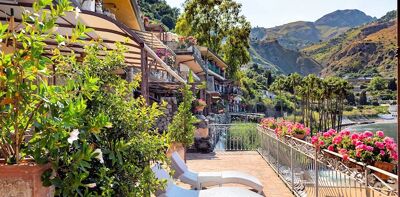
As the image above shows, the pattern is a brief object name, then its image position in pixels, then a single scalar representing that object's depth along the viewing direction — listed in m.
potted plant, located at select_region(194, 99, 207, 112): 15.25
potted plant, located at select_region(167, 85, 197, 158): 9.34
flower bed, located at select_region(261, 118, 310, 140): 8.47
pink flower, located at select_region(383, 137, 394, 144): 4.67
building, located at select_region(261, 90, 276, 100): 95.82
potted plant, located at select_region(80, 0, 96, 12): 9.97
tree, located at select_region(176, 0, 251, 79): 35.72
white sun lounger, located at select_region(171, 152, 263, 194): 7.09
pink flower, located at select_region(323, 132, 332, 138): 5.74
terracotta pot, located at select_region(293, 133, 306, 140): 8.45
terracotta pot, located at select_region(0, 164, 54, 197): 1.83
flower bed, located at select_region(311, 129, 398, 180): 4.48
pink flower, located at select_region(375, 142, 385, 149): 4.52
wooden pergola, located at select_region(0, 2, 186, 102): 5.23
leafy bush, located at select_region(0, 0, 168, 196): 1.87
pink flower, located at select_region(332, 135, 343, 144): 5.13
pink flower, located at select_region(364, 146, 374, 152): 4.45
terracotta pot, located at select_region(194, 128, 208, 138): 14.09
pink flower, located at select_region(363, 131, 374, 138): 4.96
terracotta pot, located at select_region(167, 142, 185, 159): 8.77
